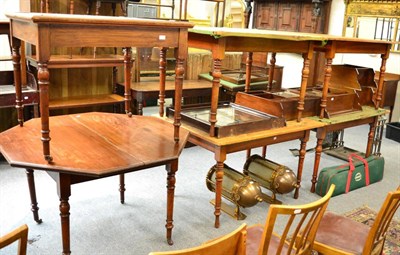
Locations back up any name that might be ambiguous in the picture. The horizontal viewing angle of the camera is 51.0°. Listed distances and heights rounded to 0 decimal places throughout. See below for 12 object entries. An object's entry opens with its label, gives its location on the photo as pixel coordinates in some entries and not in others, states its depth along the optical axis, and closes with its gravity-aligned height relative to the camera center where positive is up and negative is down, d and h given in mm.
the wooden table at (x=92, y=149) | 2135 -671
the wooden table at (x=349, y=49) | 3637 -71
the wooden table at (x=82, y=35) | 1909 -33
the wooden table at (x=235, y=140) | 3057 -789
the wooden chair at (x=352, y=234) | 2014 -1085
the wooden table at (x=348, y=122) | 3805 -771
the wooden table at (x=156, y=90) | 4691 -657
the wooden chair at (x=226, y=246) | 1384 -708
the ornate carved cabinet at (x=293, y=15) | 6953 +388
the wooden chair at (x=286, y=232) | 1673 -850
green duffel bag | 3850 -1250
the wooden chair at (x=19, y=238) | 1258 -640
